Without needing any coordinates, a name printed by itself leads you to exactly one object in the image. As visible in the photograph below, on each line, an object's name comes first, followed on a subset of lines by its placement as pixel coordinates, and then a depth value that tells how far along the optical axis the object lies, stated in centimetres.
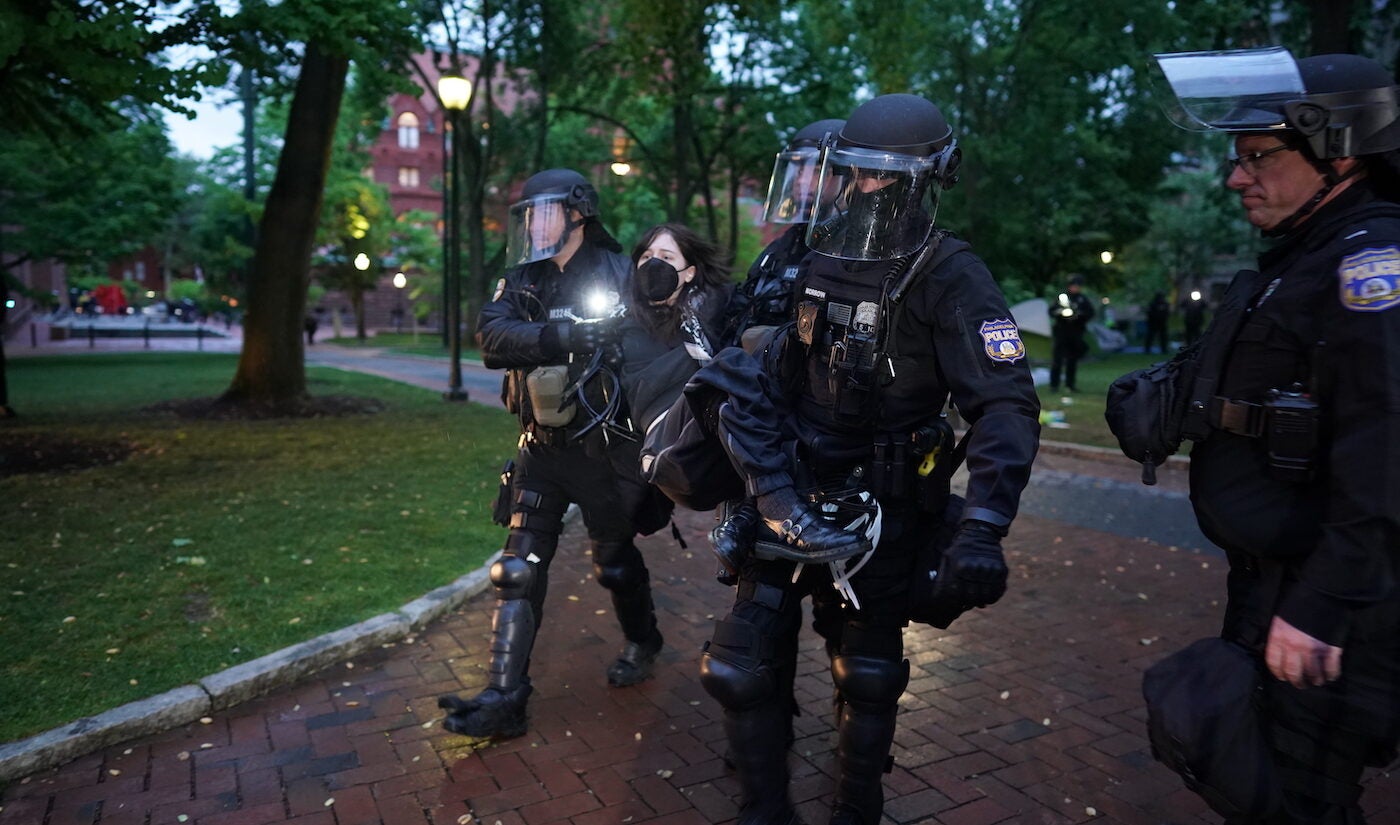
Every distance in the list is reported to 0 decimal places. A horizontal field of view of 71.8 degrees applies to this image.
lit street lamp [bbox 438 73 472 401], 1537
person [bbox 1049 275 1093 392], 1683
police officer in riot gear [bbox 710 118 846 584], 282
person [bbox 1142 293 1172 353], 2677
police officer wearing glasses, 200
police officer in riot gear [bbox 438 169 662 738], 390
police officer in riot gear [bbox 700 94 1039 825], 275
